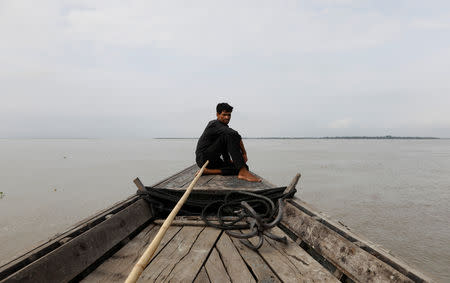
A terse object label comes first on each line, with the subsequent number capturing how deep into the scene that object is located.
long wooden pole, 1.21
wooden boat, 1.51
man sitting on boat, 4.30
